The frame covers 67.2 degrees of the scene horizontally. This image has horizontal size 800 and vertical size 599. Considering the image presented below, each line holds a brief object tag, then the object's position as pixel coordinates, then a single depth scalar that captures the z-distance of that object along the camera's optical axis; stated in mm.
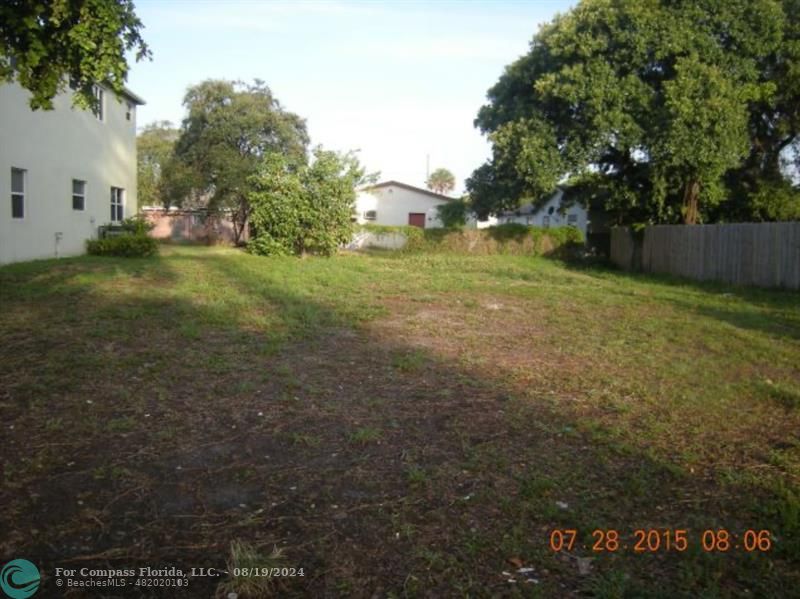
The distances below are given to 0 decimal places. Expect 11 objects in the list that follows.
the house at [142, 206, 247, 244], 31781
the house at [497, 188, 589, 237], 36441
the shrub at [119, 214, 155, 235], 17547
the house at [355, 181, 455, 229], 35938
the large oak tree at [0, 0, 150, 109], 6587
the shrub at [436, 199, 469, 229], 25362
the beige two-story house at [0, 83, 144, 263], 13266
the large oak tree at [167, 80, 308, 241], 27734
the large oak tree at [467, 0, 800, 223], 15688
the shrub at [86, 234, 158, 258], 16344
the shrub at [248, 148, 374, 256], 19766
